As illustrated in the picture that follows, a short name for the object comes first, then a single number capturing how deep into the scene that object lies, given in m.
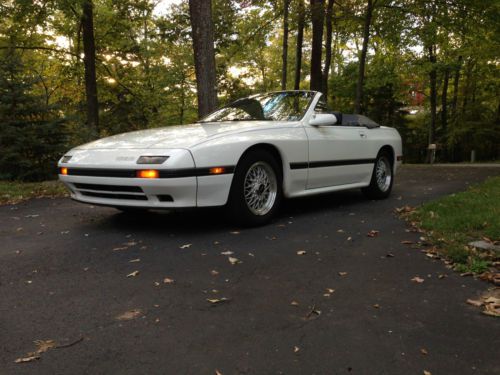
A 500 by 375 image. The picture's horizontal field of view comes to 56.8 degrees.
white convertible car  4.19
